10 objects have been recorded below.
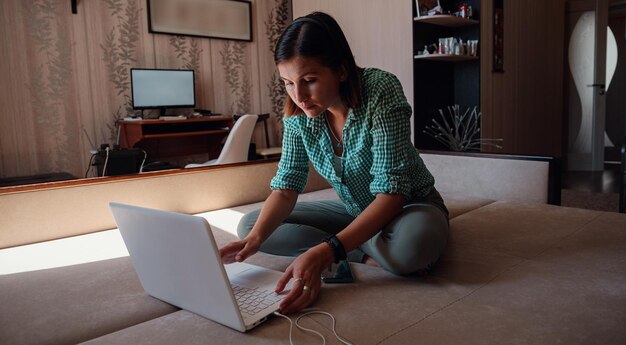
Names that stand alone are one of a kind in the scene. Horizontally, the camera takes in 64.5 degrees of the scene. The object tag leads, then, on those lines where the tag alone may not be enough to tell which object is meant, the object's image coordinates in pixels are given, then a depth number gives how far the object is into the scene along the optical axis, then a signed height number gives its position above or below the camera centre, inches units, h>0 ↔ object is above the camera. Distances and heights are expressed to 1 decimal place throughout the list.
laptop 36.4 -12.7
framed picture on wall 182.9 +37.5
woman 46.0 -6.5
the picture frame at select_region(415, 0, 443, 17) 145.6 +29.8
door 207.9 +8.5
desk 168.6 -6.8
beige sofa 37.7 -16.8
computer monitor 173.3 +10.1
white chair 139.0 -7.8
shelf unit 152.1 +10.8
